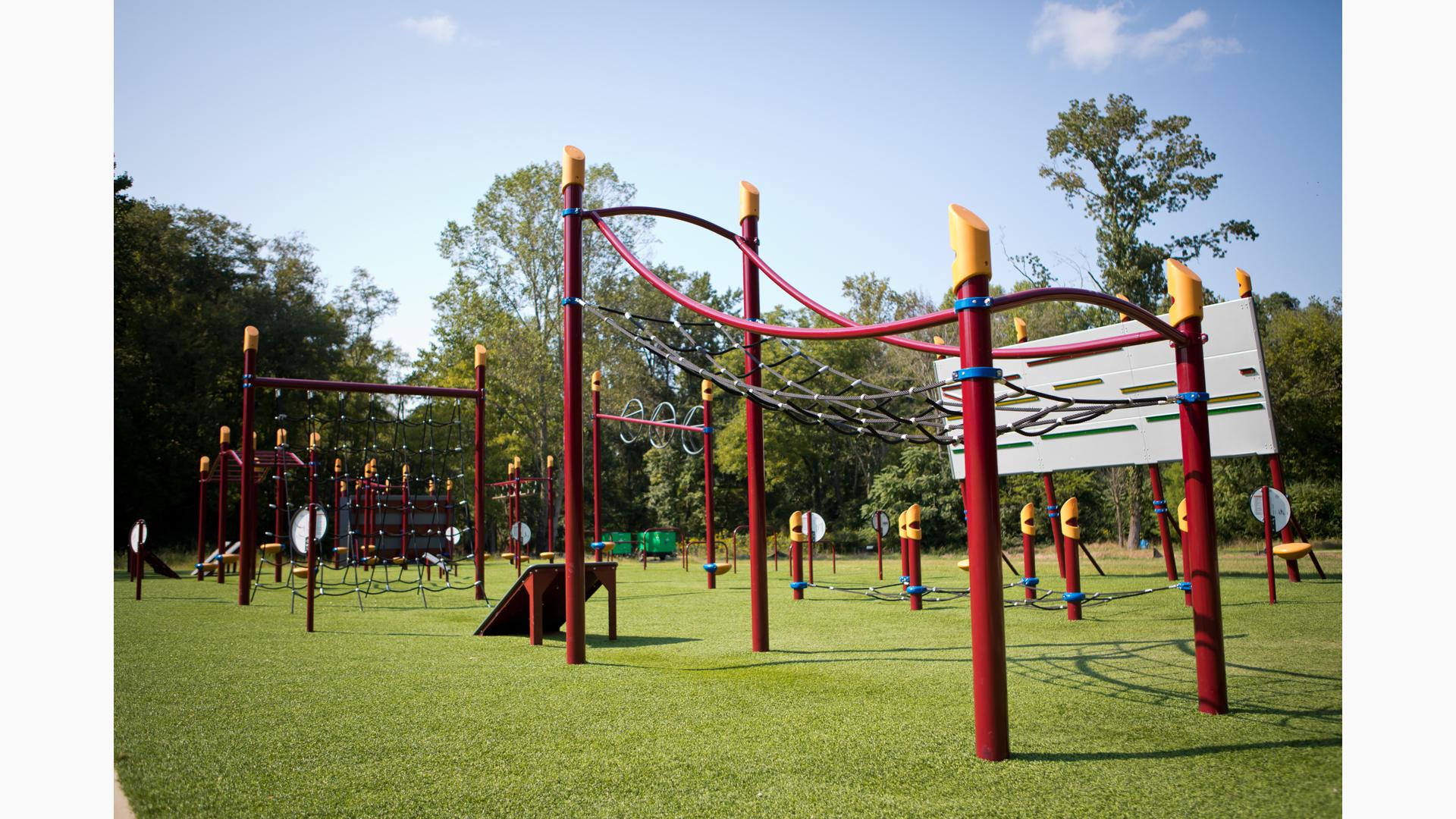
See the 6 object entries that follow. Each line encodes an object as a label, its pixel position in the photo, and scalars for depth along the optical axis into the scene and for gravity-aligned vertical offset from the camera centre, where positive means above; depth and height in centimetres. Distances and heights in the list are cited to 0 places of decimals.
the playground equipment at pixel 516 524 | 1644 -61
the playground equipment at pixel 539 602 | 661 -85
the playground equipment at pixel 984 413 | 319 +35
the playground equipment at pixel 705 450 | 1266 +60
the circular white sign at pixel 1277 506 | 857 -30
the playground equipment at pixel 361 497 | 976 -1
